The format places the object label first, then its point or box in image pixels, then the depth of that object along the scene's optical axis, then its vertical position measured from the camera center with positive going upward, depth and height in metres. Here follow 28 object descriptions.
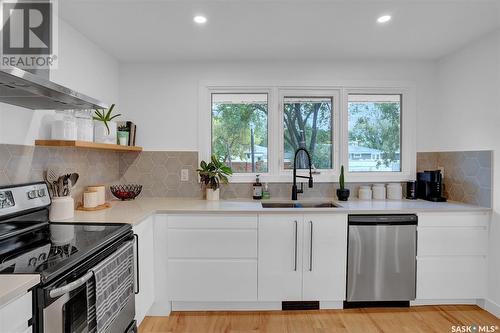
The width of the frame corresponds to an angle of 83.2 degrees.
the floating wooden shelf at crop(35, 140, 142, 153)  1.80 +0.13
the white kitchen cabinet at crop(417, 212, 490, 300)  2.38 -0.75
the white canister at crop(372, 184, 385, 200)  2.93 -0.27
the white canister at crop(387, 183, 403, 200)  2.92 -0.27
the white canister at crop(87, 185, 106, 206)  2.33 -0.24
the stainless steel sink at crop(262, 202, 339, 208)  2.75 -0.39
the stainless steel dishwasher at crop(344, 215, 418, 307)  2.35 -0.76
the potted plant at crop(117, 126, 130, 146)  2.63 +0.26
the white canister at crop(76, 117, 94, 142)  2.00 +0.25
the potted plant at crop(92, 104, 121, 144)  2.25 +0.28
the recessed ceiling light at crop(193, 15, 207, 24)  2.06 +1.08
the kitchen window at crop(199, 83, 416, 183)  2.99 +0.37
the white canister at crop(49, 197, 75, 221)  1.88 -0.31
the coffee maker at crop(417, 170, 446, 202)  2.75 -0.19
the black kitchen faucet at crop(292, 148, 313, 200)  2.81 -0.11
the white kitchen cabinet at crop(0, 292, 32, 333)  0.89 -0.51
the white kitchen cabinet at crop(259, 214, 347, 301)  2.34 -0.70
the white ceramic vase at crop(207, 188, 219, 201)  2.83 -0.30
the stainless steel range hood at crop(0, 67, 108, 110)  1.13 +0.35
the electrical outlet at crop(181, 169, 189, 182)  2.97 -0.11
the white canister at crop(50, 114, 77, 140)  1.84 +0.22
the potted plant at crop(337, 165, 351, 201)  2.82 -0.25
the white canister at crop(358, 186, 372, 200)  2.91 -0.28
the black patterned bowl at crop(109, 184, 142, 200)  2.70 -0.26
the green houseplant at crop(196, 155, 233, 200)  2.82 -0.10
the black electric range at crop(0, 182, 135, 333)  1.10 -0.42
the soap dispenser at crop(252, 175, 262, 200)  2.87 -0.26
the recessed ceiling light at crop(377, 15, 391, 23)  2.05 +1.09
